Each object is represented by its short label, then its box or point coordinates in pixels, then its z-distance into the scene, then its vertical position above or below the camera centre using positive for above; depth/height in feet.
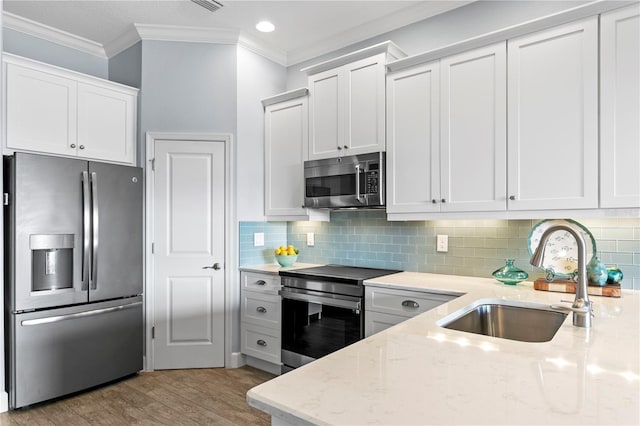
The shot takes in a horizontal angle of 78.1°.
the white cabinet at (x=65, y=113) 9.20 +2.45
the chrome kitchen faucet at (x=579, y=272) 4.41 -0.74
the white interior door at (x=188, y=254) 11.16 -1.31
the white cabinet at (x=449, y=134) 8.04 +1.61
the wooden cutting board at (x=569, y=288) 6.83 -1.45
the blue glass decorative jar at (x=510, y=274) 8.11 -1.38
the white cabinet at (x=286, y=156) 11.39 +1.57
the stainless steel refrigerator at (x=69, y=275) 8.77 -1.60
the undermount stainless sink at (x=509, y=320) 5.68 -1.72
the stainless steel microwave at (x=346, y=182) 9.63 +0.69
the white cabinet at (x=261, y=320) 10.75 -3.14
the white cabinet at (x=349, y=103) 9.64 +2.72
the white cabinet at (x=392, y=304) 8.09 -2.06
